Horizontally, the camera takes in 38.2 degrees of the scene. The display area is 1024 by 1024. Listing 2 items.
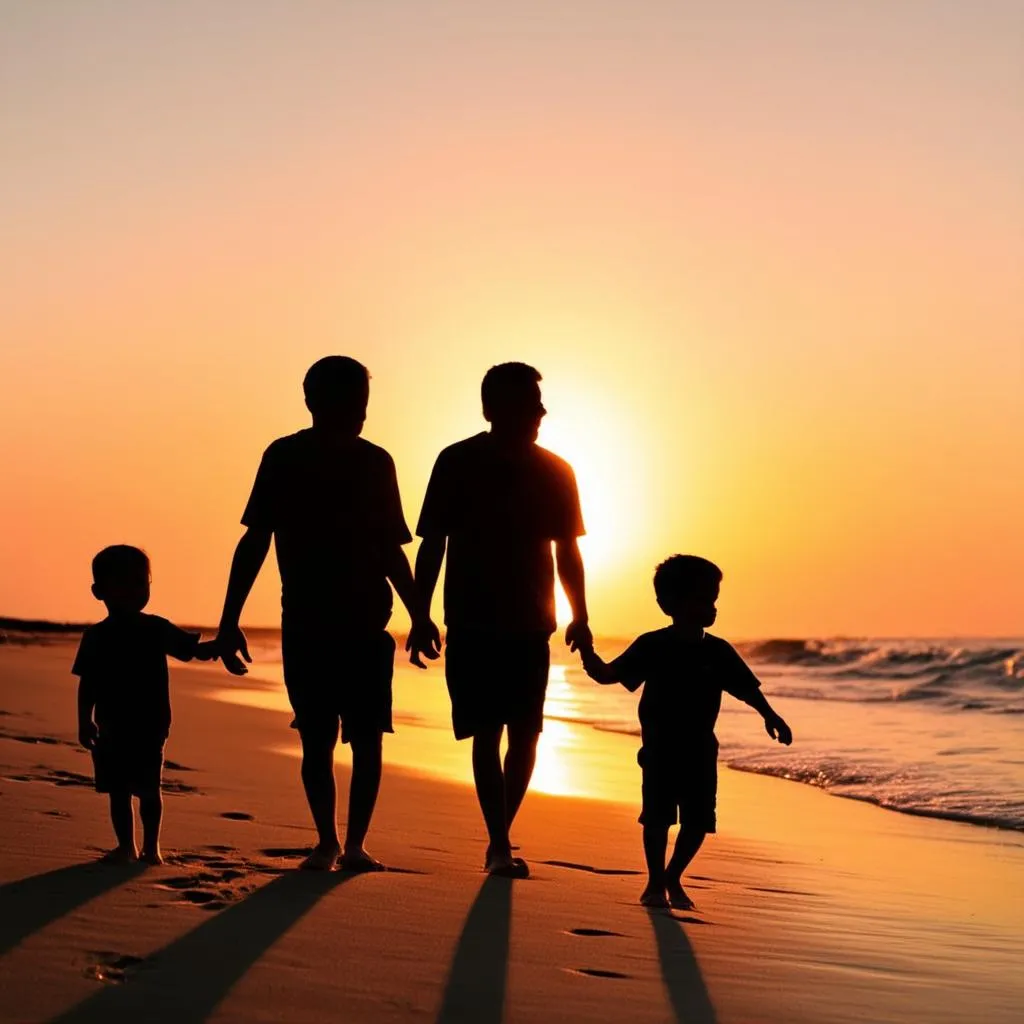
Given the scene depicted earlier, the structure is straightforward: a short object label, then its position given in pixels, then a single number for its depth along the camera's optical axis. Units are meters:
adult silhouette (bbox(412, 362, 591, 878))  5.46
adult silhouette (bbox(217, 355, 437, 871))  5.21
